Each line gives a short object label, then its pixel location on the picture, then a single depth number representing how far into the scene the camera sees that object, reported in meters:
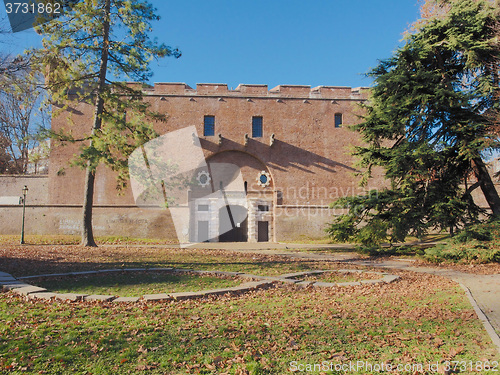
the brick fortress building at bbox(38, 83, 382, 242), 27.81
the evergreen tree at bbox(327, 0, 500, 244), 13.61
